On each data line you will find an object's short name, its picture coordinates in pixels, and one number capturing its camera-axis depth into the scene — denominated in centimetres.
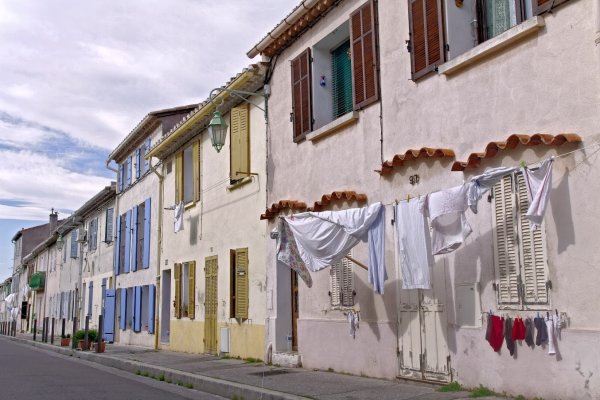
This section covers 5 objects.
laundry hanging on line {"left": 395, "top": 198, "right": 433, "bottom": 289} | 808
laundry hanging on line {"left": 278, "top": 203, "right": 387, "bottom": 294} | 895
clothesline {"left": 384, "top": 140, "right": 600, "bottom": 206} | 633
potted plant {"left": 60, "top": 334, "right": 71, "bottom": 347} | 2369
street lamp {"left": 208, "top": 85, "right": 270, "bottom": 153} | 1242
